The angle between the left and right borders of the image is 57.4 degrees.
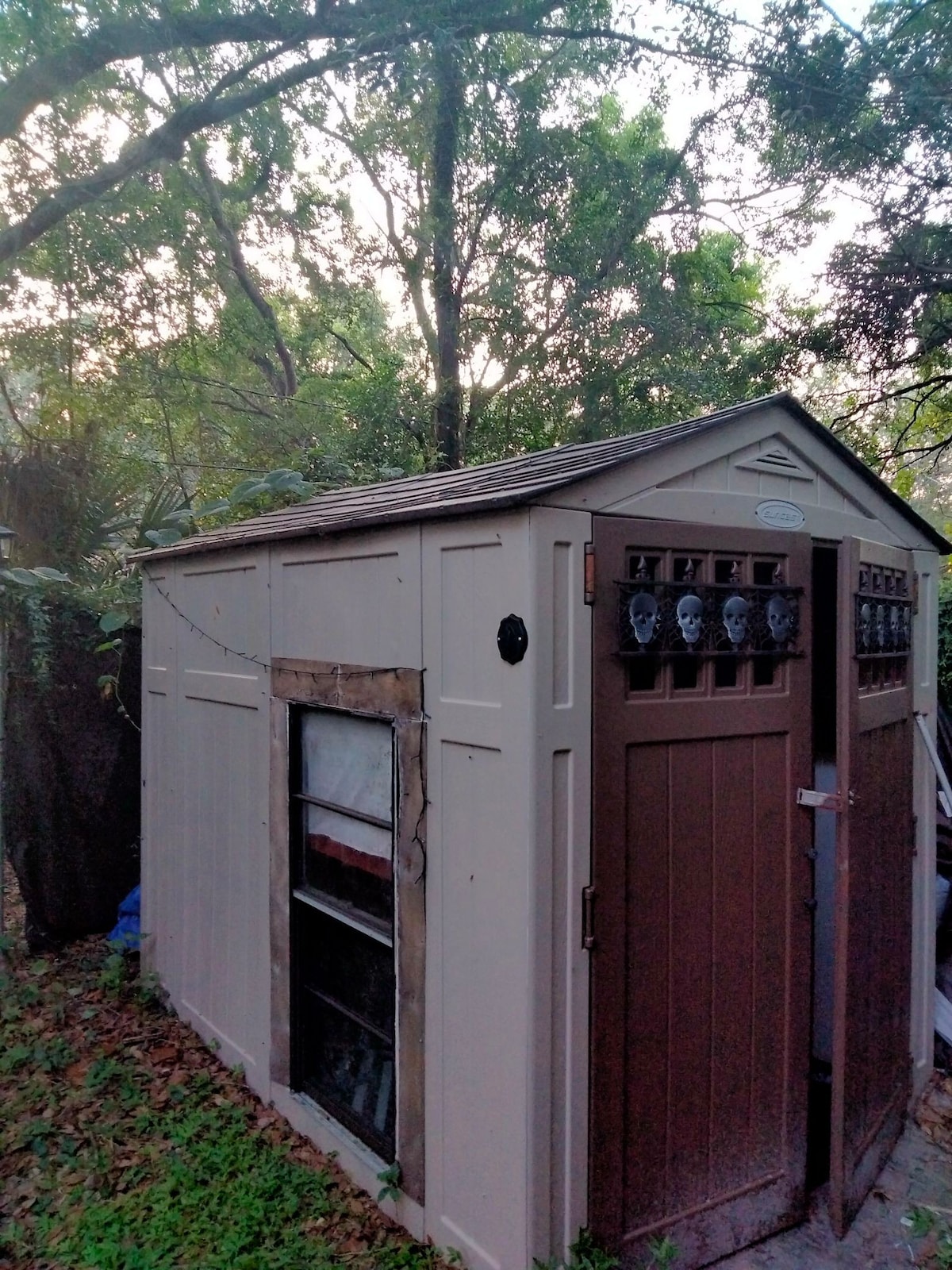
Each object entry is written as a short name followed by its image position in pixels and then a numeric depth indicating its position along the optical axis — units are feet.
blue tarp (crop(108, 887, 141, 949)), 19.16
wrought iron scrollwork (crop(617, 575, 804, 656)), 9.22
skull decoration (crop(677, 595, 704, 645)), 9.61
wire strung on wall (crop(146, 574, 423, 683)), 10.86
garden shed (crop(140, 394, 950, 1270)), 8.70
